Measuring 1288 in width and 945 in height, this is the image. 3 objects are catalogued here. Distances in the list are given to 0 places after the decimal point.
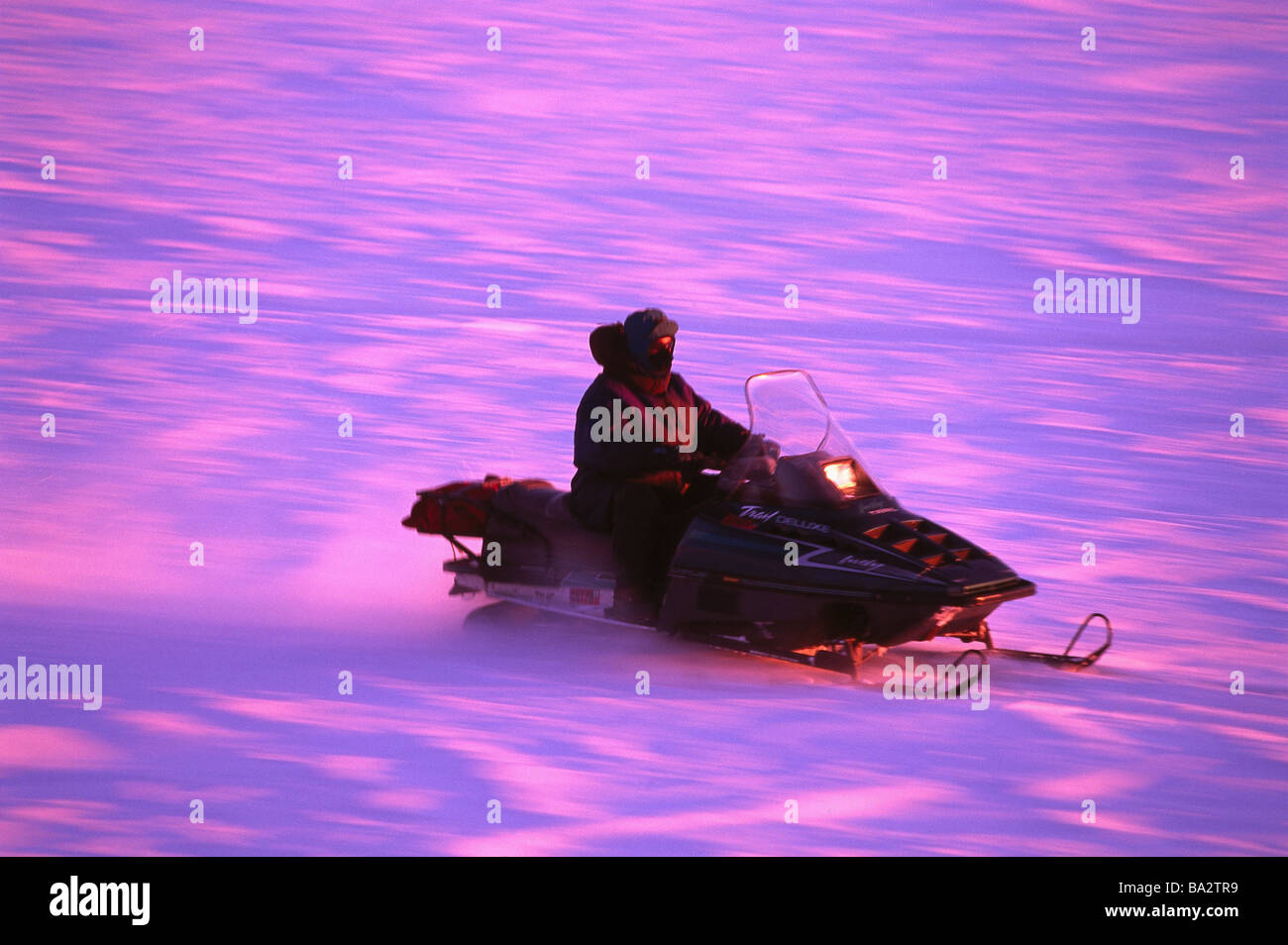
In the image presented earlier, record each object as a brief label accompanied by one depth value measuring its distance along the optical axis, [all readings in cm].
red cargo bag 1446
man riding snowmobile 1322
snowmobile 1209
